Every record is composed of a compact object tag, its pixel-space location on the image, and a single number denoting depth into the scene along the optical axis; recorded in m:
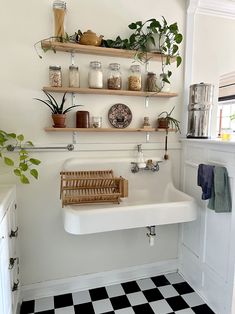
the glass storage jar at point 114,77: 1.69
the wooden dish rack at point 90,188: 1.51
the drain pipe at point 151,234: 1.75
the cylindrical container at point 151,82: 1.79
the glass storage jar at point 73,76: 1.62
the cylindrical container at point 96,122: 1.71
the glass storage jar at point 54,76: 1.58
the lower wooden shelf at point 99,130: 1.61
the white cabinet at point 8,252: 1.15
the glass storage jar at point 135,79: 1.74
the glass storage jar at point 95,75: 1.64
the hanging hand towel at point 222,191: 1.47
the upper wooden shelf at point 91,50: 1.54
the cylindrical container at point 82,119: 1.66
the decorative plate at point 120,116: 1.79
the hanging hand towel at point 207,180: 1.54
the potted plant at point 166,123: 1.85
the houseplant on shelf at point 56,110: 1.60
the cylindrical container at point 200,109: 1.81
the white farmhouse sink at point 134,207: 1.38
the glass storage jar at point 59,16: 1.53
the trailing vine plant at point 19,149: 1.49
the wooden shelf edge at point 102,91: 1.58
